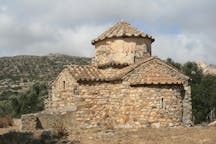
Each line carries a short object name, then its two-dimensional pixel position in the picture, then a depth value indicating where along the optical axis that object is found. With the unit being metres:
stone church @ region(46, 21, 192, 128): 18.09
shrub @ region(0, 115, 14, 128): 23.51
